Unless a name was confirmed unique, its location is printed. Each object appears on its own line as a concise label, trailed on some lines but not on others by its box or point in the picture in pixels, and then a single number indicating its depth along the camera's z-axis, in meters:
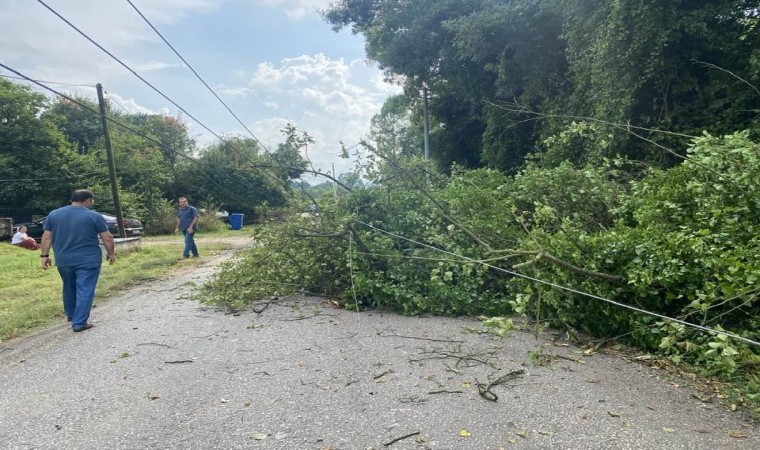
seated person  16.23
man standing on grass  11.42
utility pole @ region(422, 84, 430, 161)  21.87
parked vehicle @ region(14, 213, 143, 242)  19.86
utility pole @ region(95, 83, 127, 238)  16.81
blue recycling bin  27.80
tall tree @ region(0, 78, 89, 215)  24.30
